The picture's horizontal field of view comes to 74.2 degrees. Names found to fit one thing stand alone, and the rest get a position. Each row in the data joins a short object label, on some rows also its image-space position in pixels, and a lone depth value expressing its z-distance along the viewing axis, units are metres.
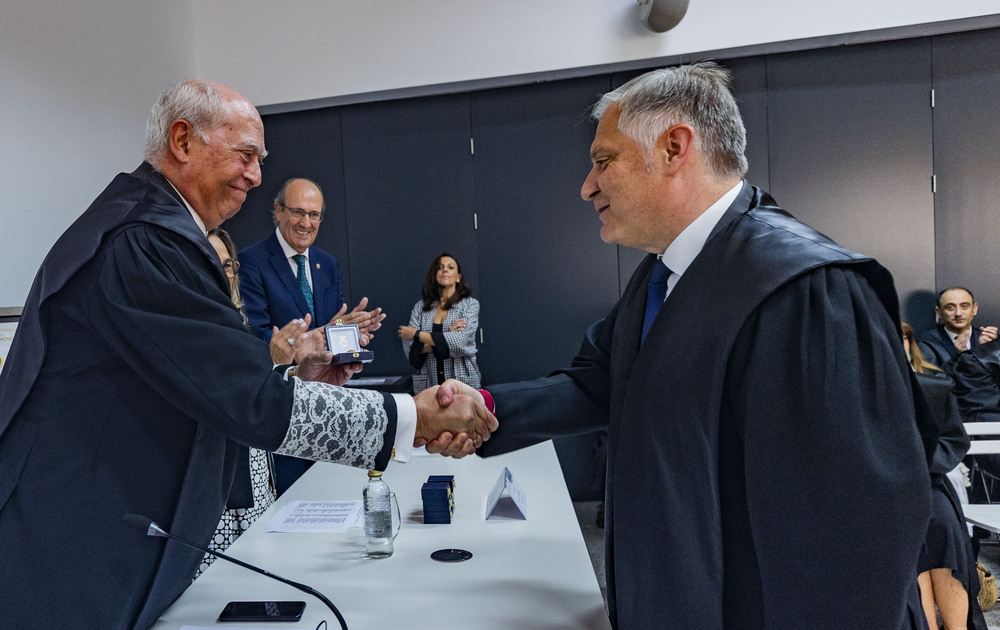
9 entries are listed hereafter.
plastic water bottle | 1.57
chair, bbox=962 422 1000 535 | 2.66
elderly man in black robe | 1.09
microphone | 1.04
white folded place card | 1.80
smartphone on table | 1.24
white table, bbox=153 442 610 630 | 1.25
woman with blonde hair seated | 2.31
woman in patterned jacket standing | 4.65
